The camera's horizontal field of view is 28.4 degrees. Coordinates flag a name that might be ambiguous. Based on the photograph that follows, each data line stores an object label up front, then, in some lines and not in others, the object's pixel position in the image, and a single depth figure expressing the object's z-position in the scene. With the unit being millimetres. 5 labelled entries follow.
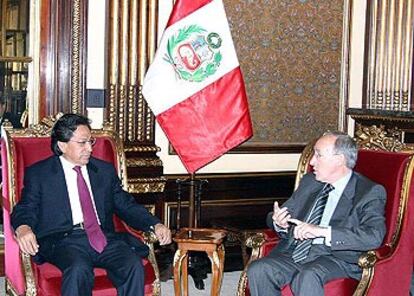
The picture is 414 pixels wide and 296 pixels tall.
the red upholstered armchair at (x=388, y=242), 3506
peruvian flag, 4539
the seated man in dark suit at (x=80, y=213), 3627
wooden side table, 4070
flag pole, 4414
